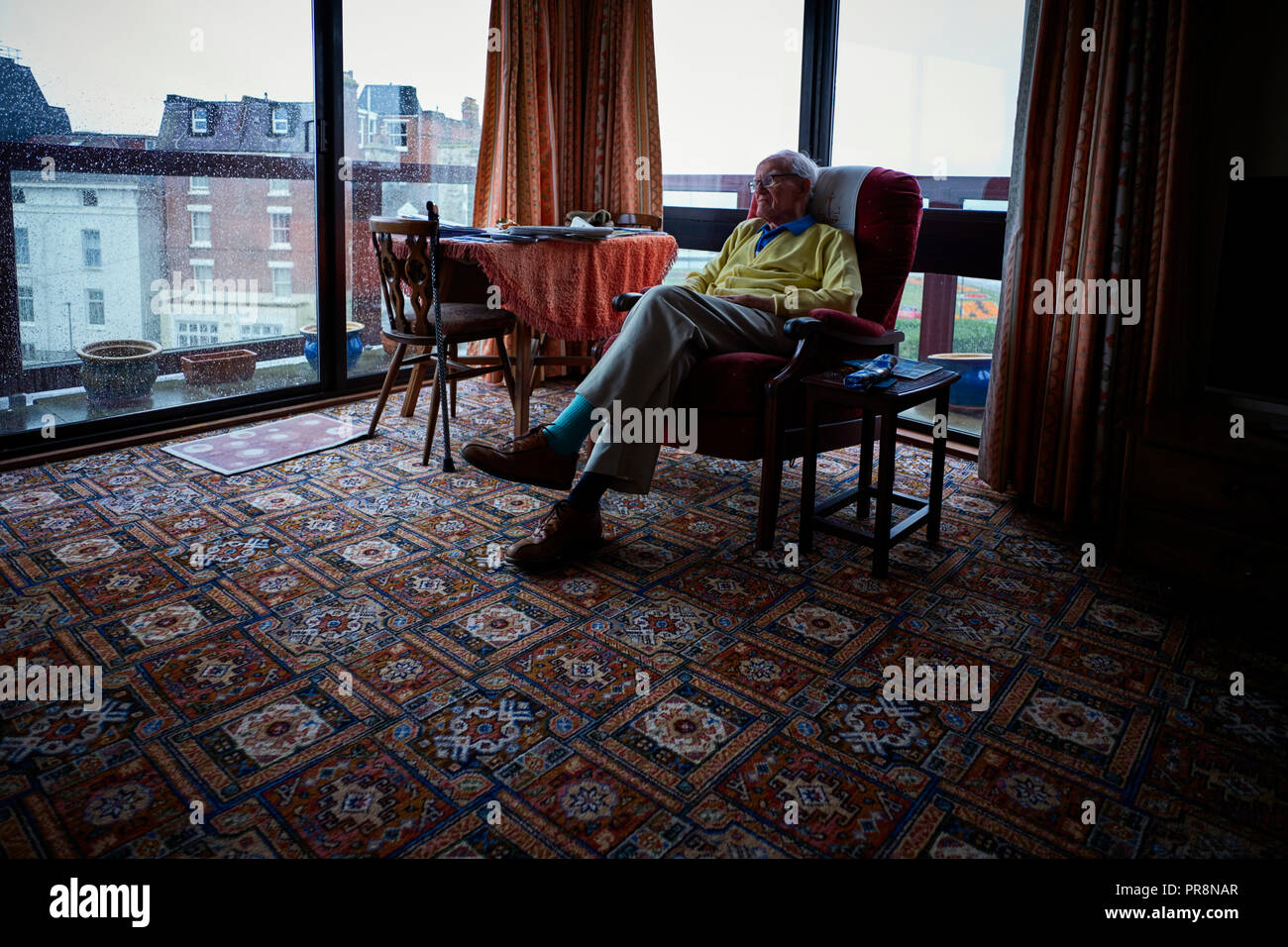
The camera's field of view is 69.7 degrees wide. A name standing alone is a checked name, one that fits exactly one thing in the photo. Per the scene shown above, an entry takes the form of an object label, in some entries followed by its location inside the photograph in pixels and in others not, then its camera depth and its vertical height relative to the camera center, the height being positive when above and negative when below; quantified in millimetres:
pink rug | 3266 -622
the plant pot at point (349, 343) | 4105 -296
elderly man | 2447 -174
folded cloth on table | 3668 +258
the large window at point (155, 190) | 3115 +296
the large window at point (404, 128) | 4004 +680
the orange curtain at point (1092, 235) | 2580 +187
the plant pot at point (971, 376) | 3783 -324
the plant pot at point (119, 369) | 3387 -366
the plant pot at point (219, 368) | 3734 -379
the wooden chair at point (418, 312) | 3129 -113
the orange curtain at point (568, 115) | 4250 +793
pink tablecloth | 3146 +19
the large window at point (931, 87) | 3398 +790
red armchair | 2521 -231
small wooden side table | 2346 -442
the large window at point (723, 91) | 4105 +911
